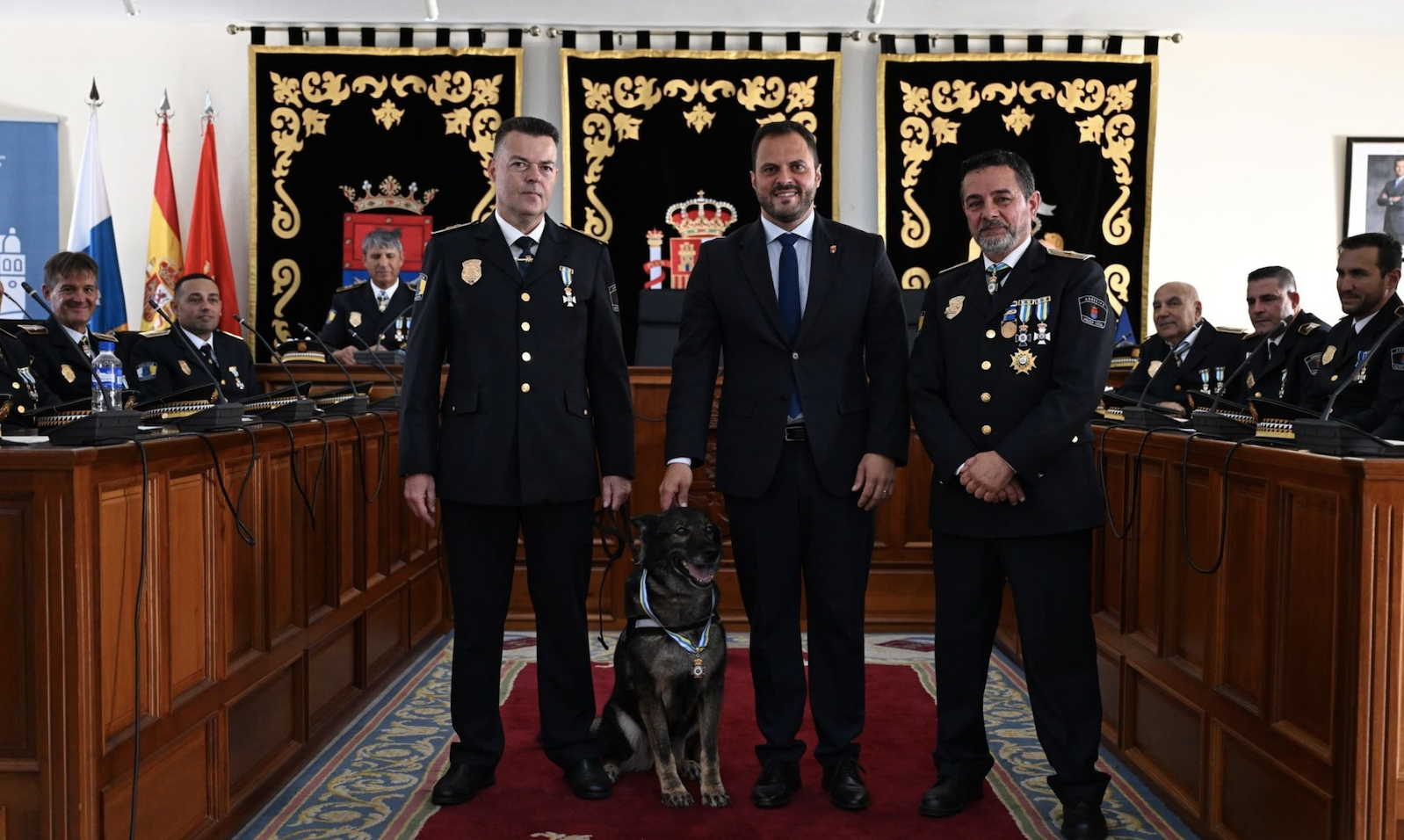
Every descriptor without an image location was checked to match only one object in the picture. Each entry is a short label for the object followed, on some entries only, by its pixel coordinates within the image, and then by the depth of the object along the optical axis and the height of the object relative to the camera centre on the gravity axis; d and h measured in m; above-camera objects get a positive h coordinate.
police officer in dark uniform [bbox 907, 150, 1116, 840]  2.39 -0.24
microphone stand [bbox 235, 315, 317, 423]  3.06 -0.17
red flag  6.66 +0.67
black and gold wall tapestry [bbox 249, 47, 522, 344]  6.79 +1.18
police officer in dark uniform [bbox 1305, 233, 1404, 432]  3.62 +0.12
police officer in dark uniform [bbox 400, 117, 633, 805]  2.56 -0.18
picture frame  6.98 +1.07
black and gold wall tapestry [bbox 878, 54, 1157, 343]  6.88 +1.31
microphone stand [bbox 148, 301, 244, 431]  2.47 -0.15
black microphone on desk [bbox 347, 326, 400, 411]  4.23 -0.20
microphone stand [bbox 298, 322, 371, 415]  3.55 -0.17
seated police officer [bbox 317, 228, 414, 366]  6.17 +0.28
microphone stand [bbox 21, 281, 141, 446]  2.02 -0.14
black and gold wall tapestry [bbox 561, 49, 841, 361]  6.86 +1.30
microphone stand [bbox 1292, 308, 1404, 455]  2.02 -0.15
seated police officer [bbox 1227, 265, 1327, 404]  4.28 +0.06
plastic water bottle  2.46 -0.09
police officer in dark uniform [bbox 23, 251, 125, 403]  4.38 +0.10
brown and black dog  2.58 -0.67
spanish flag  6.72 +0.65
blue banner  6.77 +0.89
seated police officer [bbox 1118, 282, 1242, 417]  5.02 +0.01
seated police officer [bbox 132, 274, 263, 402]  4.93 -0.02
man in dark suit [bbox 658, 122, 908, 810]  2.51 -0.17
